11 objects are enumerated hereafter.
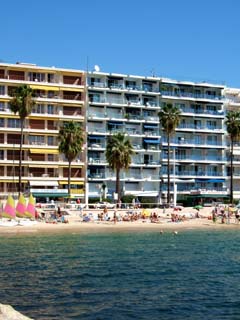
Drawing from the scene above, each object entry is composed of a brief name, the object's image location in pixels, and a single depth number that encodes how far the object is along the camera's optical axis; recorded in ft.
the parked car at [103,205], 253.20
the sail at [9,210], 200.44
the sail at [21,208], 202.99
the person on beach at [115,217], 222.07
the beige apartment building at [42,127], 282.36
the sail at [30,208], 206.18
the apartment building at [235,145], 339.36
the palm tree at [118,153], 270.26
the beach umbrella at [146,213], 238.48
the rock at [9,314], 54.54
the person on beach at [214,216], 237.14
